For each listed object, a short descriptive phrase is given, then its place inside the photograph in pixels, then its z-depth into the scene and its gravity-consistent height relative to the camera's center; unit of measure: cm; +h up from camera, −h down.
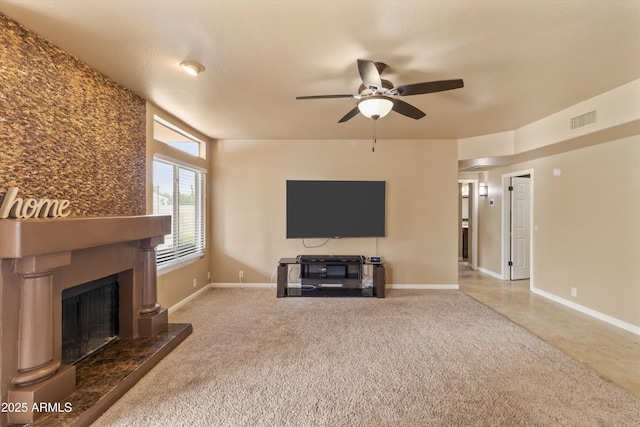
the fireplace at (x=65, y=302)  167 -66
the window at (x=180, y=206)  359 +11
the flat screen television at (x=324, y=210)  477 +6
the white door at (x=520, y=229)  551 -29
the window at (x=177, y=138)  376 +114
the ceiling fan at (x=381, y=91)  209 +96
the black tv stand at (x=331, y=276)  446 -101
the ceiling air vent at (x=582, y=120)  313 +107
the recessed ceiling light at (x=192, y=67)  235 +122
